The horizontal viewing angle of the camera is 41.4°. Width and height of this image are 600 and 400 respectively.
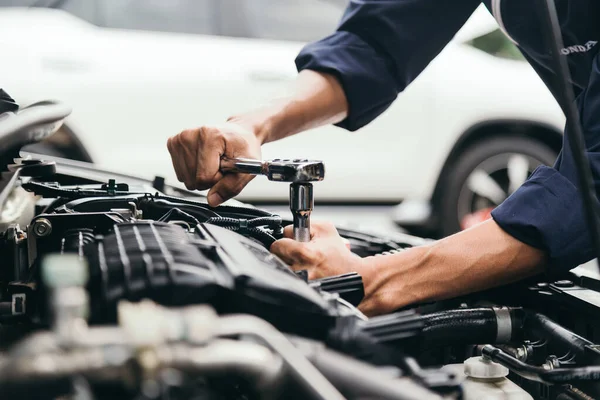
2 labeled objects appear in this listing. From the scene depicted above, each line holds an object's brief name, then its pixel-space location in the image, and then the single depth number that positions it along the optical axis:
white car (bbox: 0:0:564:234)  3.22
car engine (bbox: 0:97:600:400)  0.58
